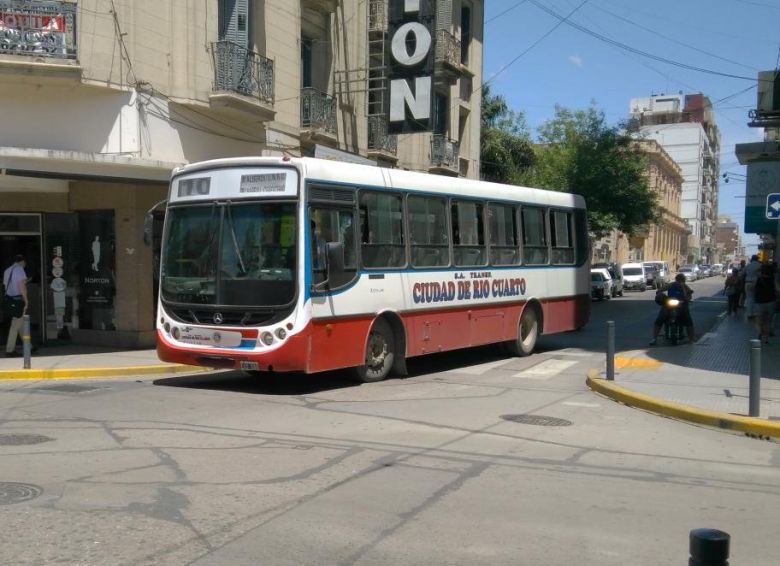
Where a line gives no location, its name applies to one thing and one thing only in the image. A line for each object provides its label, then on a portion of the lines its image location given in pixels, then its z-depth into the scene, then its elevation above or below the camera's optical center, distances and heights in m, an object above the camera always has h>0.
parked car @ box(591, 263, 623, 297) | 44.81 -0.94
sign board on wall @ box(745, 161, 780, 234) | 22.25 +2.12
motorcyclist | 17.61 -0.93
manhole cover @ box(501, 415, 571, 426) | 9.61 -2.00
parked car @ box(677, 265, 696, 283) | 72.23 -1.15
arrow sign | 14.96 +1.02
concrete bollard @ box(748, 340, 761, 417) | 9.26 -1.43
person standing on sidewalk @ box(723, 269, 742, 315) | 28.22 -1.13
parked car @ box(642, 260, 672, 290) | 55.94 -0.91
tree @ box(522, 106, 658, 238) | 41.44 +4.65
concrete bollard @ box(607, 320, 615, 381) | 12.03 -1.42
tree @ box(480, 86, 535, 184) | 39.72 +5.83
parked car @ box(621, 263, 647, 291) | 53.03 -1.25
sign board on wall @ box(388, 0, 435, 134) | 21.50 +5.37
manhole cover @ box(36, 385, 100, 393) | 11.51 -1.94
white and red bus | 10.75 -0.12
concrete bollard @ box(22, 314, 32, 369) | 12.84 -1.40
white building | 105.56 +16.27
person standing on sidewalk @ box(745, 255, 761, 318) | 18.35 -0.54
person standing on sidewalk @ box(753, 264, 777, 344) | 16.45 -0.88
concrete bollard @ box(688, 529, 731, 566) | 2.64 -0.98
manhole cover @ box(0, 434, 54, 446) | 7.68 -1.81
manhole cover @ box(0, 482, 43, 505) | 5.72 -1.77
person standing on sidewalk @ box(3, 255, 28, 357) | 14.32 -0.66
